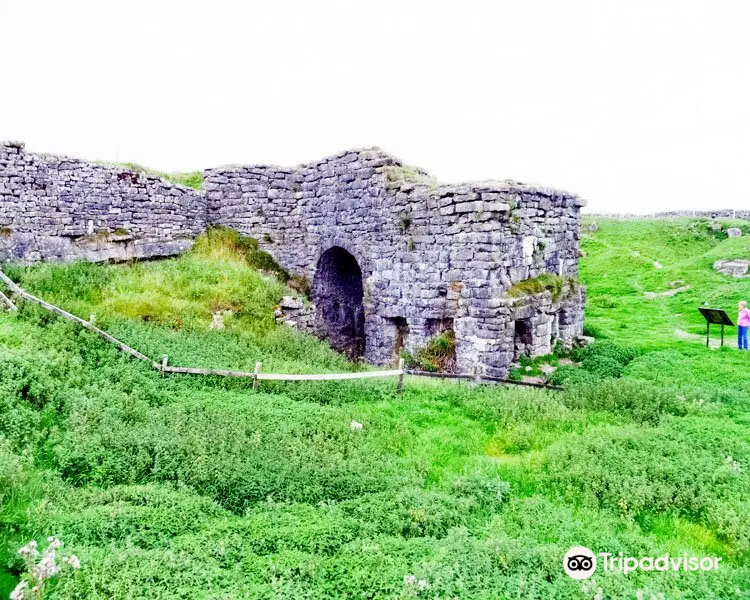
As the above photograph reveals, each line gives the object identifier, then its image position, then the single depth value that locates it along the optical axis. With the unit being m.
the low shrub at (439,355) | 13.03
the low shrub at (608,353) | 14.04
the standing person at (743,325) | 14.39
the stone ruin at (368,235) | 12.45
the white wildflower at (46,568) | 3.88
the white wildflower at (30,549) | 4.03
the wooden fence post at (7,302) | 10.92
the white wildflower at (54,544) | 4.08
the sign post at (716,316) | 13.95
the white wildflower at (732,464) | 6.97
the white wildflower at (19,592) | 3.81
